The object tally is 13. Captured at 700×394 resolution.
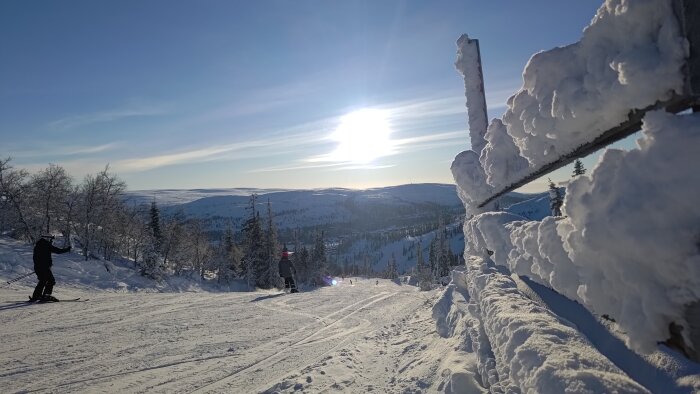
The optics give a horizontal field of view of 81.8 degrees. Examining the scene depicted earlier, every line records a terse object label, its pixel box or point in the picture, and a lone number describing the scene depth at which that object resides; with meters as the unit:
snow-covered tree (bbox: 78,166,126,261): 36.69
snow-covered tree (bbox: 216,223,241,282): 52.81
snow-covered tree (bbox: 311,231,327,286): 58.19
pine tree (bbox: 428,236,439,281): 64.47
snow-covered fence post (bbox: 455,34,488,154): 6.57
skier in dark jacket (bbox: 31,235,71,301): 9.41
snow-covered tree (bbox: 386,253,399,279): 95.51
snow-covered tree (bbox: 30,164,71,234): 35.56
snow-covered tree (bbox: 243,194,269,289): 46.88
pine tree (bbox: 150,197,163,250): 45.83
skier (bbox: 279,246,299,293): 16.73
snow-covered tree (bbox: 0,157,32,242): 32.84
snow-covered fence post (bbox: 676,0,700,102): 0.97
